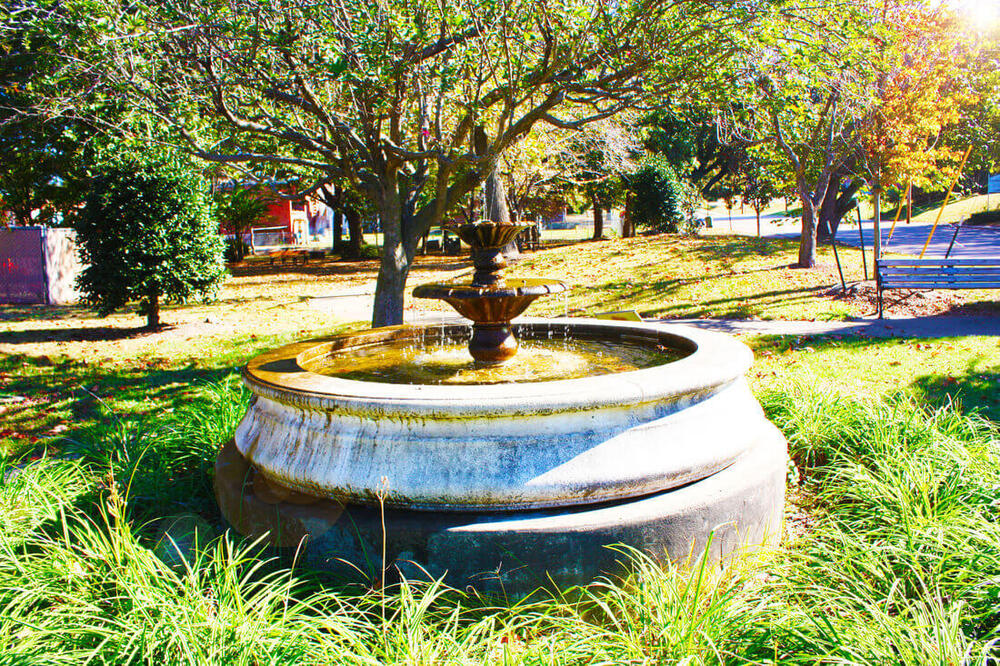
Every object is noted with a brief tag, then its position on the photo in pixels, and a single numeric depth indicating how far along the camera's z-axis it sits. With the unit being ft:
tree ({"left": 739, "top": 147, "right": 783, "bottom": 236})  60.97
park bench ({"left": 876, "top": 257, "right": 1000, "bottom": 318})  38.17
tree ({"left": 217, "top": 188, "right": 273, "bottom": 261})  92.27
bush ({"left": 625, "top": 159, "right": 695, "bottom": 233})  87.86
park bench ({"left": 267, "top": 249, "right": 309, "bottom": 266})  93.25
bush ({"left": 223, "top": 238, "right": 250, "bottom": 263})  98.58
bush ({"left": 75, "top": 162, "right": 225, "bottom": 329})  39.06
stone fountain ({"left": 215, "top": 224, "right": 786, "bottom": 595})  11.32
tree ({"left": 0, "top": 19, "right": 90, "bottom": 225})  35.32
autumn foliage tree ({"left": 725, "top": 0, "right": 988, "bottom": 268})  26.66
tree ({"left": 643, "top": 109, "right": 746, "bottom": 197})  97.70
